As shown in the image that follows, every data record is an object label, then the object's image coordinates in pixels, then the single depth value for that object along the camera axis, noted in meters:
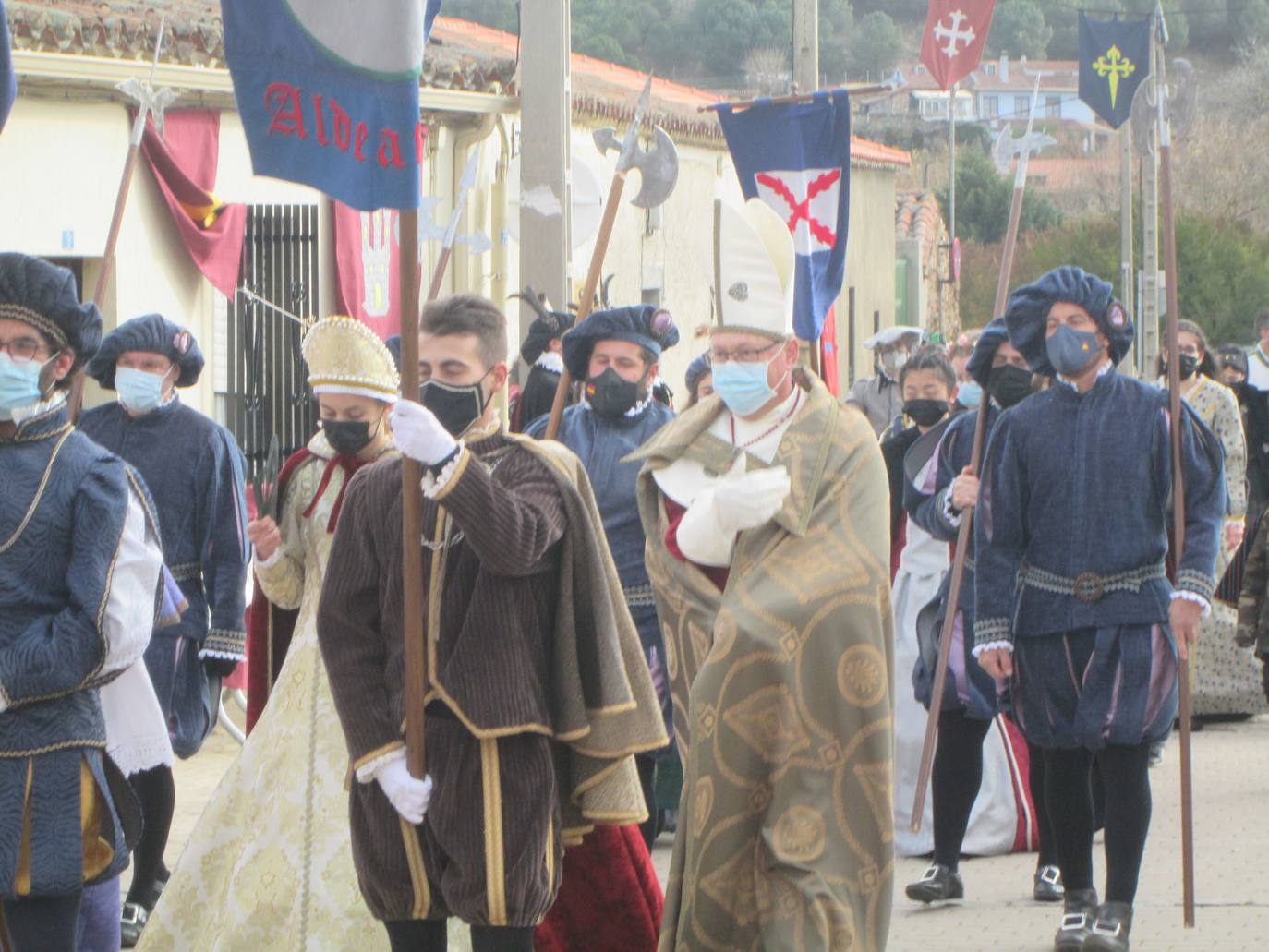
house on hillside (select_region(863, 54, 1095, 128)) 74.75
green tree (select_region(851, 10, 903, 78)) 77.50
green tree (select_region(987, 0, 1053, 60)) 88.19
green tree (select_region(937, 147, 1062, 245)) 60.94
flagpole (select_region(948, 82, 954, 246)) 41.67
